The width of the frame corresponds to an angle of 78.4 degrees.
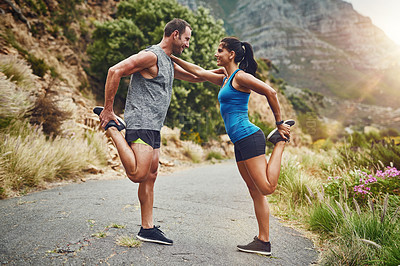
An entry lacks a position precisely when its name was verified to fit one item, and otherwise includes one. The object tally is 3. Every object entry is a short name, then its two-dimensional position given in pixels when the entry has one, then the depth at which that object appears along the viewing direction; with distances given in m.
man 2.23
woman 2.32
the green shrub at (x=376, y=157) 4.52
